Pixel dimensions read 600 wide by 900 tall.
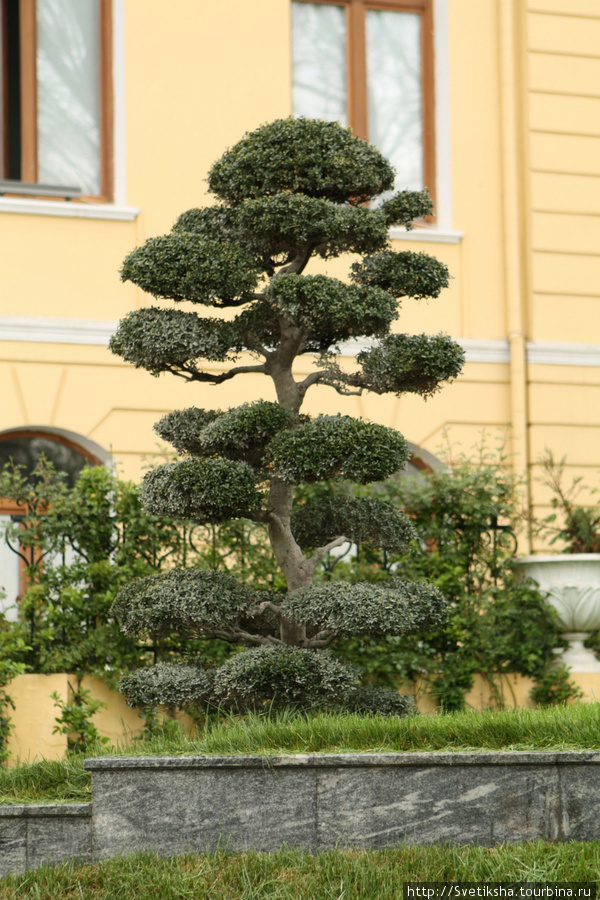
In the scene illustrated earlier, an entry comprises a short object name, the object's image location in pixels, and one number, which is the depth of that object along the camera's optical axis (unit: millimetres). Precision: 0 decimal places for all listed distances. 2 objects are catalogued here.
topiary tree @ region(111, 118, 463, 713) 10592
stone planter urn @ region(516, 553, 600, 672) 14195
